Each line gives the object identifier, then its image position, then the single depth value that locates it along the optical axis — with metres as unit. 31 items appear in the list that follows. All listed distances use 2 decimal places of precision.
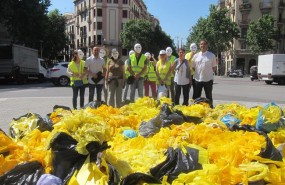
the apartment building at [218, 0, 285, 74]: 48.87
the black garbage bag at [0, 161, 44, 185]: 2.27
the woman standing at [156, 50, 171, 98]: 7.30
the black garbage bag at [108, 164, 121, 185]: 2.18
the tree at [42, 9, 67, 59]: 31.74
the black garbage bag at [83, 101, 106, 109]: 4.75
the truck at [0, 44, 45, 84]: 17.87
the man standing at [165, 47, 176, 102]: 7.60
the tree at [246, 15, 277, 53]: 39.71
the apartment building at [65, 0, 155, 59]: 57.46
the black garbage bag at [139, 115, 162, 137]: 3.44
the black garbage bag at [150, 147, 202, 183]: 2.29
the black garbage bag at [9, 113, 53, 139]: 3.44
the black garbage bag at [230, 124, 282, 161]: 2.48
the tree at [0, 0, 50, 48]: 21.77
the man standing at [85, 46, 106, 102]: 6.81
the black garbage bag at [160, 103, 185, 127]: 3.74
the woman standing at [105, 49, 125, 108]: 6.74
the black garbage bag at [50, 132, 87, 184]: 2.27
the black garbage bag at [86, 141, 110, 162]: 2.25
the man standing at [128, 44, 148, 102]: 7.32
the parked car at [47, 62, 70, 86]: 16.14
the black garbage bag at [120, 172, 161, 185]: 2.10
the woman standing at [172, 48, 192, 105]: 6.78
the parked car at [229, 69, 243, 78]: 39.11
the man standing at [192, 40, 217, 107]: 6.30
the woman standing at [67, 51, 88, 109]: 6.71
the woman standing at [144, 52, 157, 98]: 7.75
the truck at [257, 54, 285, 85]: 20.93
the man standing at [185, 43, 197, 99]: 7.36
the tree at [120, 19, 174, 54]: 50.02
